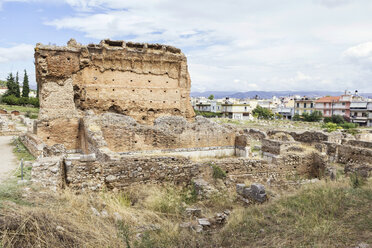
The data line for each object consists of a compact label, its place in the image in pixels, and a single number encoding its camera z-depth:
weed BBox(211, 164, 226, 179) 9.13
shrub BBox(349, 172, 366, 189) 7.37
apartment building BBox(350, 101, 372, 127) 65.94
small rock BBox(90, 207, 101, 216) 5.52
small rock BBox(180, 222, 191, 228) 5.60
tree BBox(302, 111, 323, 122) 67.06
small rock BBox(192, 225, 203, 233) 5.49
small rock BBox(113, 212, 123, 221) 5.53
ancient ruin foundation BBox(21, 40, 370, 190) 7.96
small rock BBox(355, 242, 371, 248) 4.05
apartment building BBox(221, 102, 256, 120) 80.38
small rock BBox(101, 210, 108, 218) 5.59
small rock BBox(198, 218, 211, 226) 5.91
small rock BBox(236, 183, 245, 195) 8.04
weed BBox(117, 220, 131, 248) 4.29
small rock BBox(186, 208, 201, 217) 6.52
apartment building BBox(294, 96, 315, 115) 78.83
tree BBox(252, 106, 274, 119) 81.91
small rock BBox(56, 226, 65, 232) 4.08
